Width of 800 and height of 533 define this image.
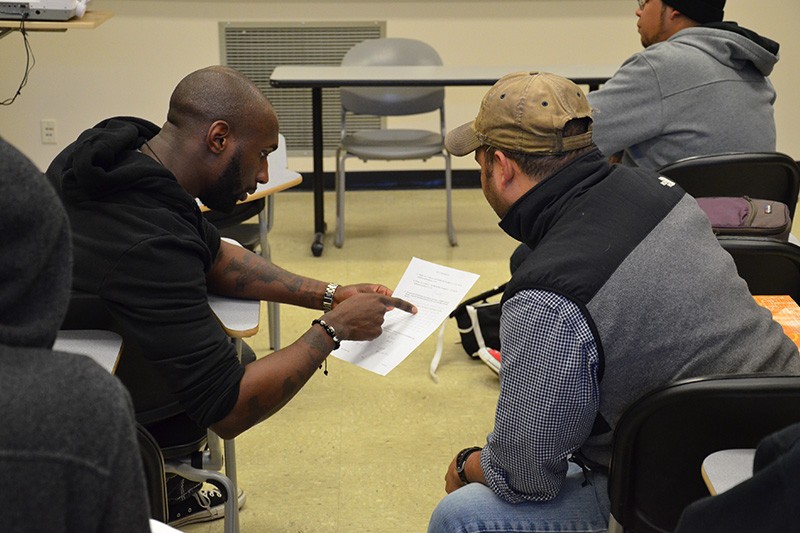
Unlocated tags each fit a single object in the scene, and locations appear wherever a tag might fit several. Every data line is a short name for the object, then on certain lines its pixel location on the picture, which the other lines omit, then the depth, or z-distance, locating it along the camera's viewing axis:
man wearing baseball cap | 1.40
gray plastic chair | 4.46
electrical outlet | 5.25
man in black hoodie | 1.65
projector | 3.94
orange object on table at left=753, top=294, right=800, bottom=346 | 1.80
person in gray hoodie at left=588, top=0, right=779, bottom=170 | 2.76
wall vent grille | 5.26
